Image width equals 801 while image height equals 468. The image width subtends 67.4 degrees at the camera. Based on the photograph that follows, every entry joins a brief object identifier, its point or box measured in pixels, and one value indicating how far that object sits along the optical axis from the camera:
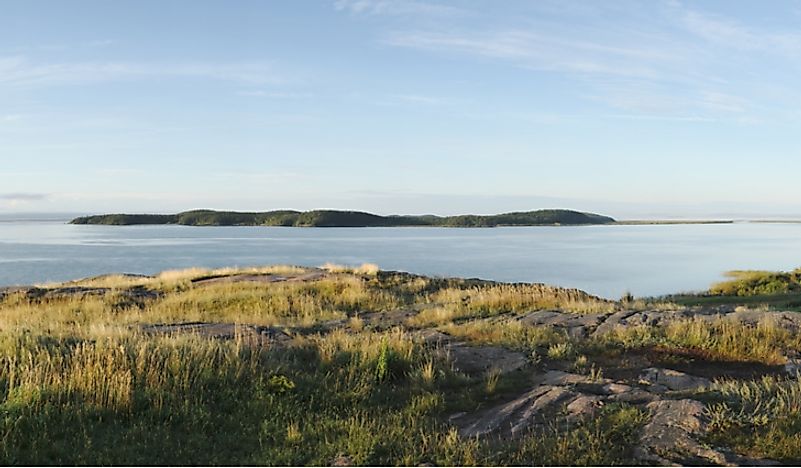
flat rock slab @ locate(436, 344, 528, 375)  9.32
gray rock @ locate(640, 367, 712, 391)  8.20
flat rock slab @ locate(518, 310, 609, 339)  12.59
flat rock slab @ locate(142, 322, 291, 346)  10.57
